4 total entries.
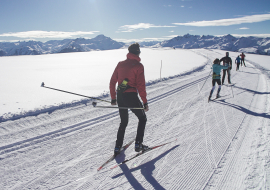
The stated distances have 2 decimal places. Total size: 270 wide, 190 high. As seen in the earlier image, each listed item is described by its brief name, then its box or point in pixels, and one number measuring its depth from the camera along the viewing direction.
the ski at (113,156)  3.03
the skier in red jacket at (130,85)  2.95
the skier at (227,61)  9.41
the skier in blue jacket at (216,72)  6.88
